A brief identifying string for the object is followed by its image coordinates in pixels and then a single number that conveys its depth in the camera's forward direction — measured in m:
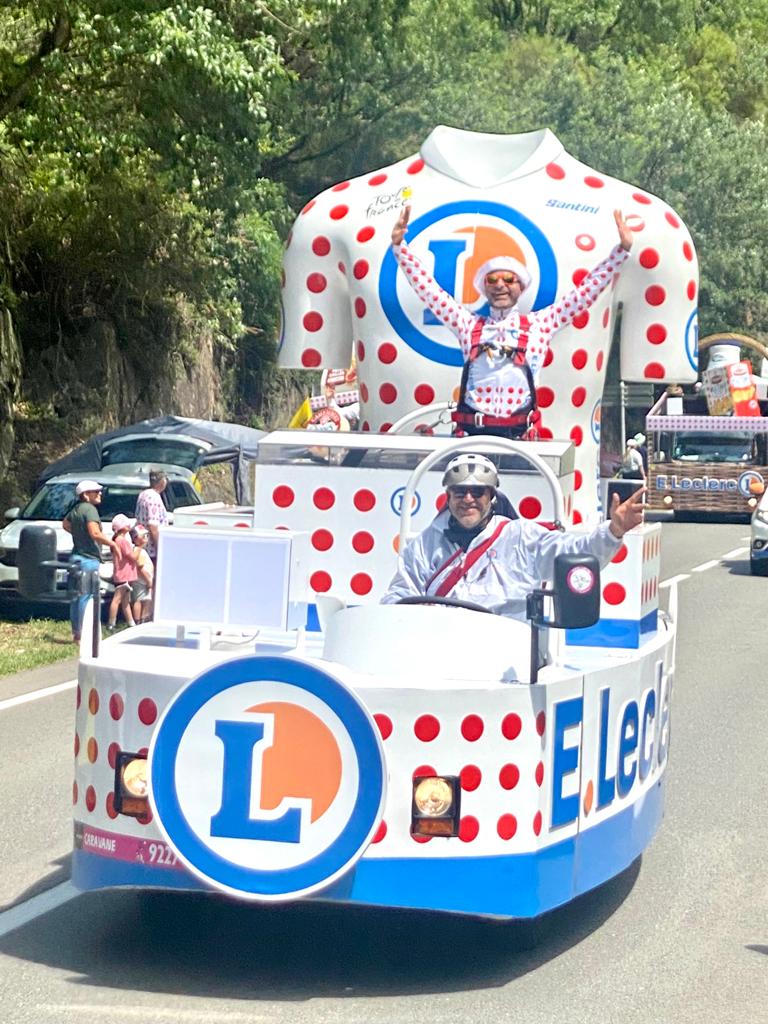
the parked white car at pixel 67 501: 19.05
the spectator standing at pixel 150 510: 17.75
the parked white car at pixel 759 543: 24.20
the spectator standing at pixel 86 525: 17.23
